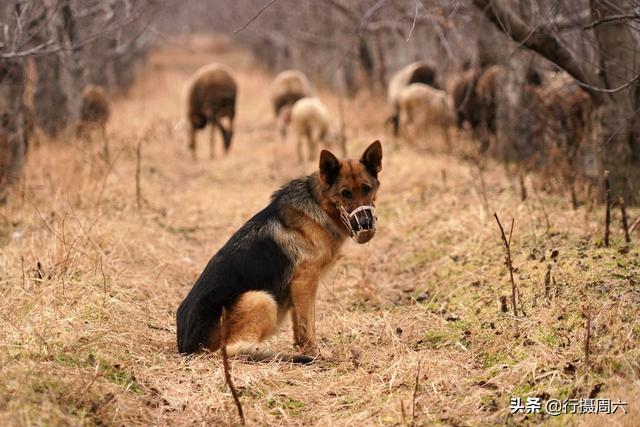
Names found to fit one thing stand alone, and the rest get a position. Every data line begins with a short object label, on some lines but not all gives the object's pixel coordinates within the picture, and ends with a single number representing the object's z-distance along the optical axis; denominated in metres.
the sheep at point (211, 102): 31.69
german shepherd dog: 10.37
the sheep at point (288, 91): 35.94
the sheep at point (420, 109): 29.03
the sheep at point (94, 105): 33.86
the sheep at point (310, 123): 28.30
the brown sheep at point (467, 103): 29.14
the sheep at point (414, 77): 33.25
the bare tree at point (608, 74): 15.45
